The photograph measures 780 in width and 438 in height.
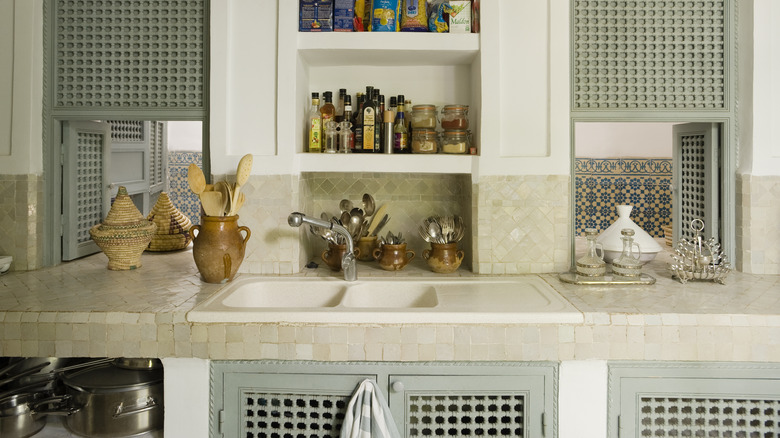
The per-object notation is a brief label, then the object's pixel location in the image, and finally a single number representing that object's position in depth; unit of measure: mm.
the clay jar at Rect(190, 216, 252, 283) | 2305
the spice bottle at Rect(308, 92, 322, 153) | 2670
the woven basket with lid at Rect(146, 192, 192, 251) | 3082
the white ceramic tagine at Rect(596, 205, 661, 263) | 2621
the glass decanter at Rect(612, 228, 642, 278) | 2359
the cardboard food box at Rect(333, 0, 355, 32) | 2559
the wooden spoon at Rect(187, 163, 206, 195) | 2318
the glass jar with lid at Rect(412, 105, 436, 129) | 2664
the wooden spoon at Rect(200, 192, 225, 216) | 2342
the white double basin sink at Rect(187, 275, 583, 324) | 1895
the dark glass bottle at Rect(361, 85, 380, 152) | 2664
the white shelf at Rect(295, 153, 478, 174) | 2551
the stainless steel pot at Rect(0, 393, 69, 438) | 1995
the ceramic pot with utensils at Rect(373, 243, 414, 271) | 2602
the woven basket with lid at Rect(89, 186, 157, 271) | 2533
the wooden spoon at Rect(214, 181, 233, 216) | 2391
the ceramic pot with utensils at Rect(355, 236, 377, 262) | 2805
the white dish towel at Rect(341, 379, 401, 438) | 1833
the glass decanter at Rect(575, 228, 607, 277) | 2367
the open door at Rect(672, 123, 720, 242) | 2660
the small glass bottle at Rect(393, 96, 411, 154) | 2672
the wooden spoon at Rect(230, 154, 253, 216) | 2375
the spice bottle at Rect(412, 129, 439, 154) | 2623
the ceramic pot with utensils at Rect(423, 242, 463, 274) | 2561
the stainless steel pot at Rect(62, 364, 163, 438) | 2012
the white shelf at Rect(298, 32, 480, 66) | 2523
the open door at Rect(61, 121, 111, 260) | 2711
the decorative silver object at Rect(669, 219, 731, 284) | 2369
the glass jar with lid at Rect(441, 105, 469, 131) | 2621
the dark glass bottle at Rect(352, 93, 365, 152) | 2685
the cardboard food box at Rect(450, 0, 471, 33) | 2545
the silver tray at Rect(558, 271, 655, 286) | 2322
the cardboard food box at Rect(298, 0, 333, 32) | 2525
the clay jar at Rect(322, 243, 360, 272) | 2584
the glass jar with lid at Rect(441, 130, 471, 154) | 2615
